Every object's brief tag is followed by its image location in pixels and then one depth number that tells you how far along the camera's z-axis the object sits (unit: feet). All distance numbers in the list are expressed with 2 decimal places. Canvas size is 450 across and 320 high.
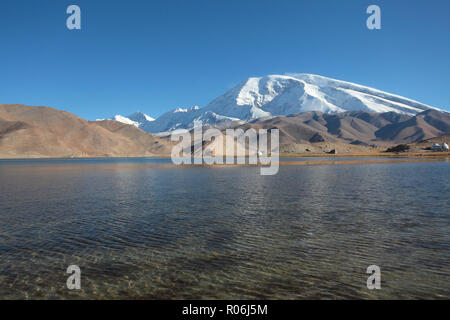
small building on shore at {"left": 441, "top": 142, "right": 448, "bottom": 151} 629.92
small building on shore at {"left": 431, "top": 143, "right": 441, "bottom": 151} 634.92
